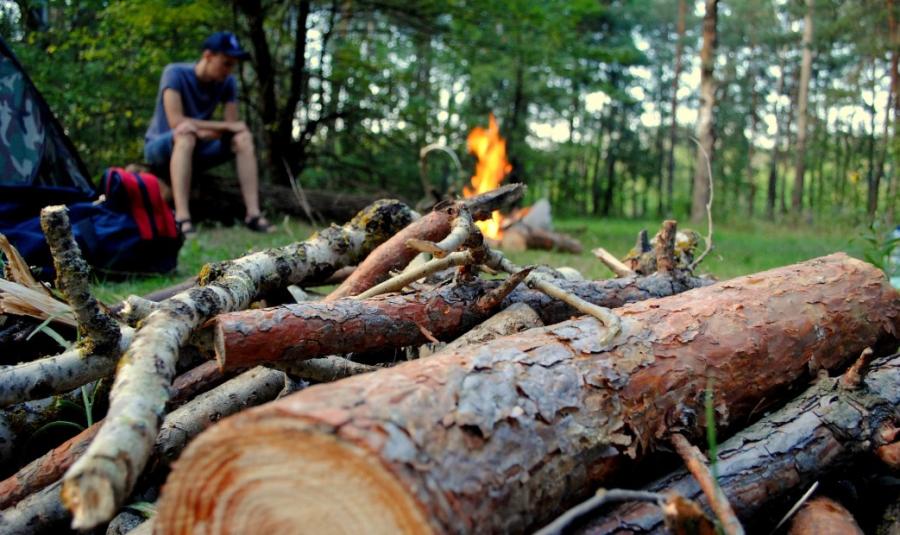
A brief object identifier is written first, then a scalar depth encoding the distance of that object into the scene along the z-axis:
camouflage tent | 4.21
